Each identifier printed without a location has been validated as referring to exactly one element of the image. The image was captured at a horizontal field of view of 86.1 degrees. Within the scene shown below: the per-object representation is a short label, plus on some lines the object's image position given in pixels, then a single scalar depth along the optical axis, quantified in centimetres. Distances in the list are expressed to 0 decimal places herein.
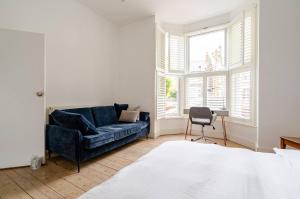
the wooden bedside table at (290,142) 230
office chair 361
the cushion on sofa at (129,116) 384
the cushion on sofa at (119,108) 414
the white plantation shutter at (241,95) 350
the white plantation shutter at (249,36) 335
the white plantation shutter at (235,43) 368
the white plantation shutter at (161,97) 423
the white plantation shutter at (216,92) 416
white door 230
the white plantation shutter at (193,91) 447
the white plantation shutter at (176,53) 458
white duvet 75
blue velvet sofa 233
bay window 352
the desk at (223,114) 369
